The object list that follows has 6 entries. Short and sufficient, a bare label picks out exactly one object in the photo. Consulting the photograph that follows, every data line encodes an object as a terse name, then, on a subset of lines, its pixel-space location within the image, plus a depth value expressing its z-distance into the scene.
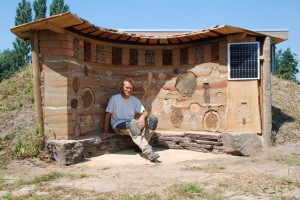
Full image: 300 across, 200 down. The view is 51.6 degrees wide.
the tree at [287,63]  33.49
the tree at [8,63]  28.90
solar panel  6.45
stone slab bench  5.35
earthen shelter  5.75
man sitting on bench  6.30
